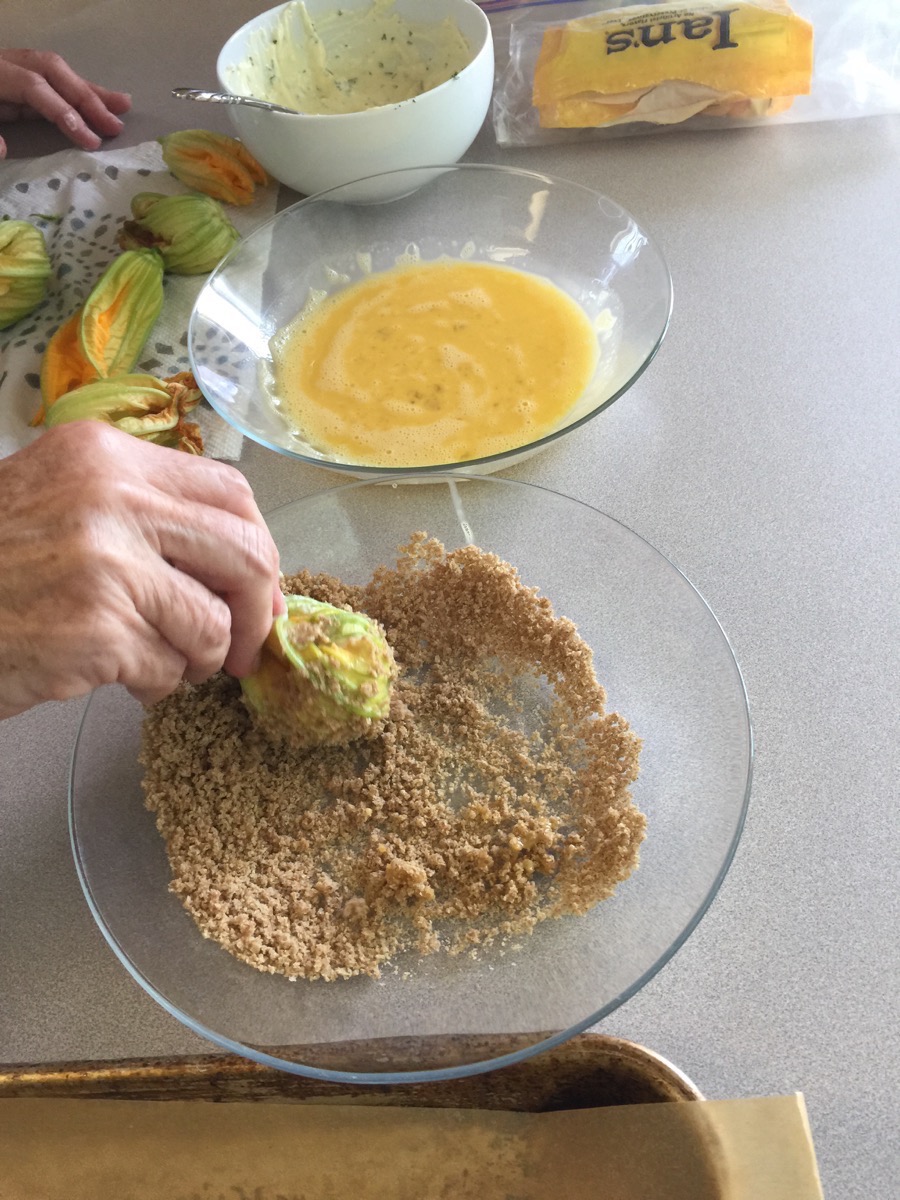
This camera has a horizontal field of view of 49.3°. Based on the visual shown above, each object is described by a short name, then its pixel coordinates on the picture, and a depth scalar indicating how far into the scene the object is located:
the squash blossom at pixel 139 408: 0.76
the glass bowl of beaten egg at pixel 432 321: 0.71
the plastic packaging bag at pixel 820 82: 1.02
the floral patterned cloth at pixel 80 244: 0.84
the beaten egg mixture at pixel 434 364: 0.72
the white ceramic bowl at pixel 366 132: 0.84
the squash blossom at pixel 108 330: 0.83
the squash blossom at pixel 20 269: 0.88
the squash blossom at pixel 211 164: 0.97
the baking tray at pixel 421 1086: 0.44
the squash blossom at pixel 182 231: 0.90
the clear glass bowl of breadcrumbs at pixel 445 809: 0.46
